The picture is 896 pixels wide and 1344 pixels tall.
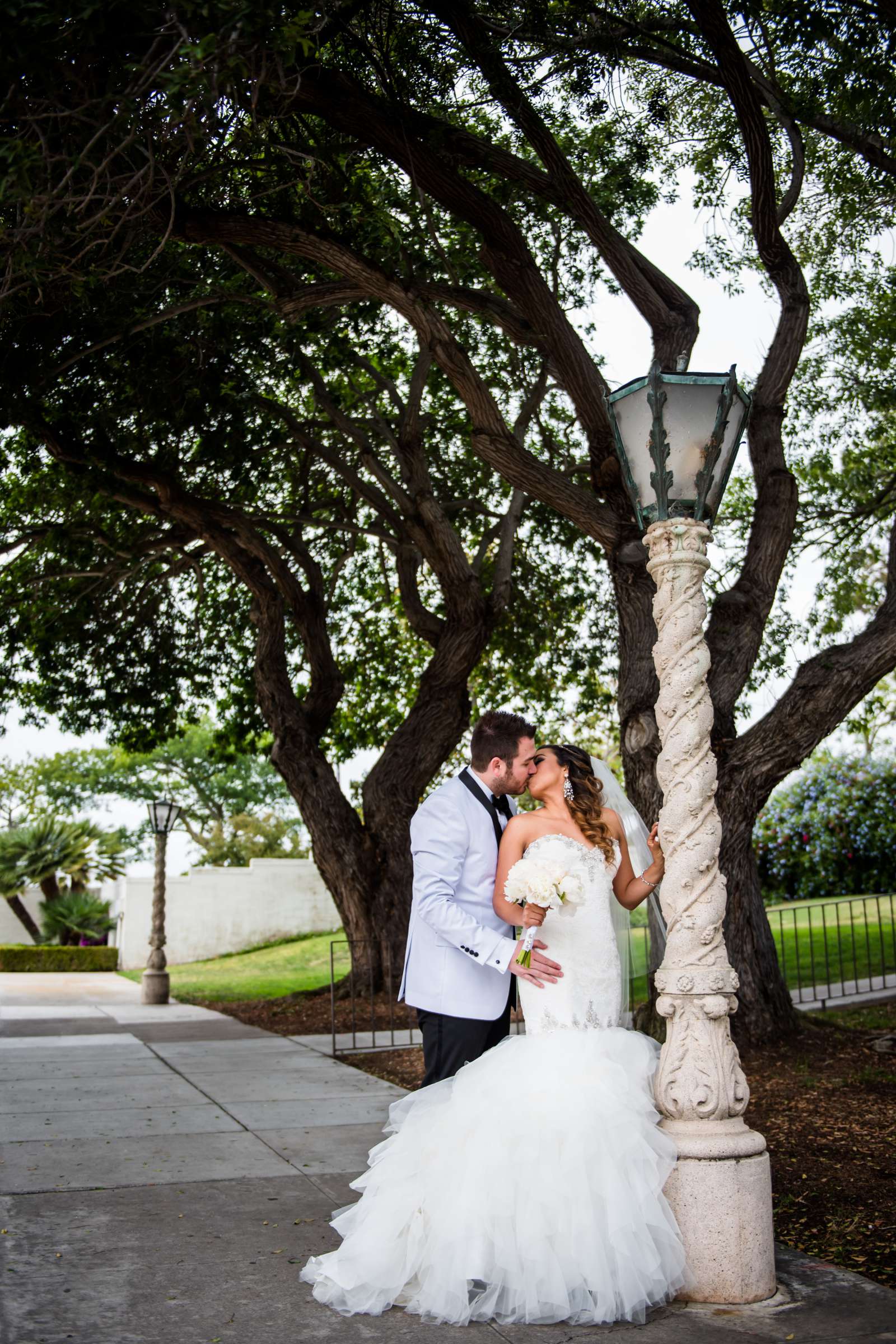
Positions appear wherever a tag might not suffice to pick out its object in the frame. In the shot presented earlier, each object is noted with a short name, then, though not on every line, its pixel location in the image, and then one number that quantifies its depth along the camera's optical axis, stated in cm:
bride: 432
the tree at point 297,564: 1317
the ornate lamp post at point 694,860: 455
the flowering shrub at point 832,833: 2300
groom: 520
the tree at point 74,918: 3484
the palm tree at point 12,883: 3506
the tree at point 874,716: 1550
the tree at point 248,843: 4875
